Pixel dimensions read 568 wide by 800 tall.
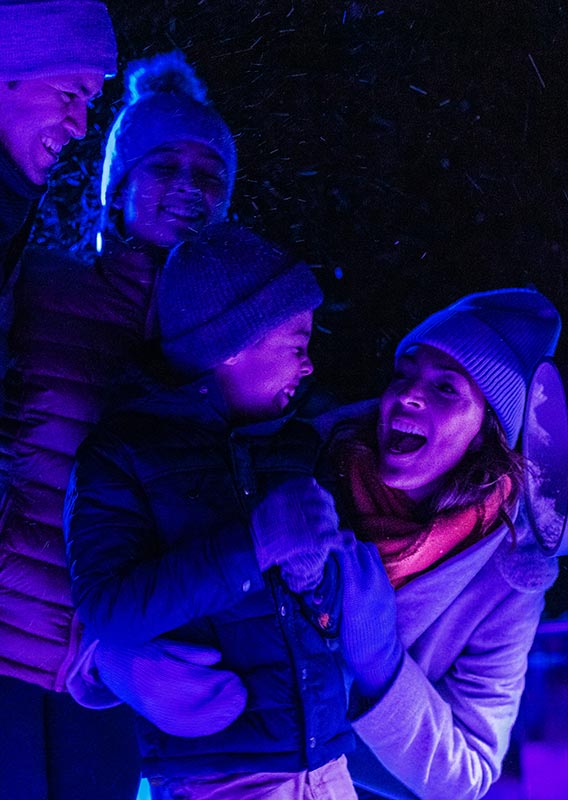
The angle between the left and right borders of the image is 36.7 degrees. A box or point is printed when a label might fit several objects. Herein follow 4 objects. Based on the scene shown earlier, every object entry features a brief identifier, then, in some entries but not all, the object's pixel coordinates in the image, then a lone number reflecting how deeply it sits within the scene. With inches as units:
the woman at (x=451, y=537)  94.8
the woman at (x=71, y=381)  84.7
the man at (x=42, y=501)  77.6
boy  70.6
